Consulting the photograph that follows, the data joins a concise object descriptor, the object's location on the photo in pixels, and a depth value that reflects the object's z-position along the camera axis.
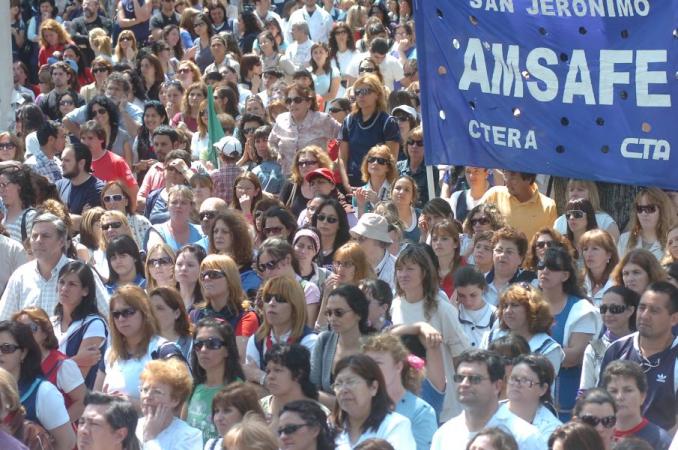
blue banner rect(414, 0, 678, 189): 19.58
